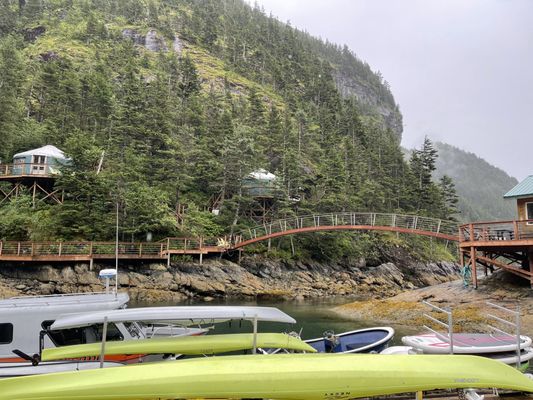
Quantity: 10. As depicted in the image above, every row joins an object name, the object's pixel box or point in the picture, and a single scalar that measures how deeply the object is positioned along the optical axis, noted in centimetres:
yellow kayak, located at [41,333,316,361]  753
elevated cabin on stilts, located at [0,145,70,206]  3694
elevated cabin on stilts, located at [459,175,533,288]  2086
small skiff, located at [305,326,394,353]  1219
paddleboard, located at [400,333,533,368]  1041
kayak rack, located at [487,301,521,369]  785
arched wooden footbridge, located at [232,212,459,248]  2822
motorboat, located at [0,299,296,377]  763
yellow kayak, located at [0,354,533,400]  364
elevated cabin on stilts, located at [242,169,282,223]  4322
